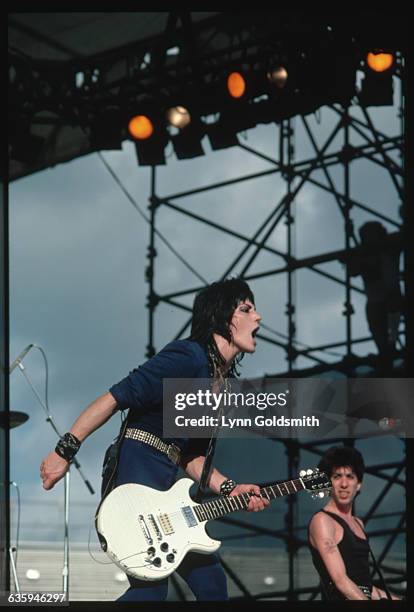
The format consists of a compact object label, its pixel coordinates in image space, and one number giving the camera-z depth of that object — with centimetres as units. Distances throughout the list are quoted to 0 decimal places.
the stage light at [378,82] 1284
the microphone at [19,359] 987
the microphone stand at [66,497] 905
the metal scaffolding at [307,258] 1477
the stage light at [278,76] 1295
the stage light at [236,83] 1316
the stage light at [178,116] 1343
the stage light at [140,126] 1350
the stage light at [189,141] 1364
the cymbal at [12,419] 986
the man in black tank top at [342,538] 844
